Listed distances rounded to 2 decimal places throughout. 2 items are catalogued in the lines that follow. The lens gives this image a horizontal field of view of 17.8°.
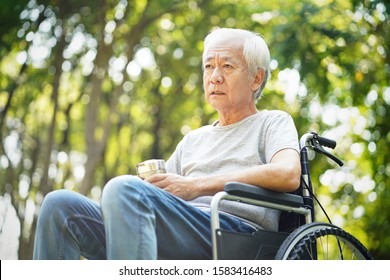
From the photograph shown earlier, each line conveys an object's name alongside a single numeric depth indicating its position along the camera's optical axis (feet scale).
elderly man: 9.10
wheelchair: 9.42
